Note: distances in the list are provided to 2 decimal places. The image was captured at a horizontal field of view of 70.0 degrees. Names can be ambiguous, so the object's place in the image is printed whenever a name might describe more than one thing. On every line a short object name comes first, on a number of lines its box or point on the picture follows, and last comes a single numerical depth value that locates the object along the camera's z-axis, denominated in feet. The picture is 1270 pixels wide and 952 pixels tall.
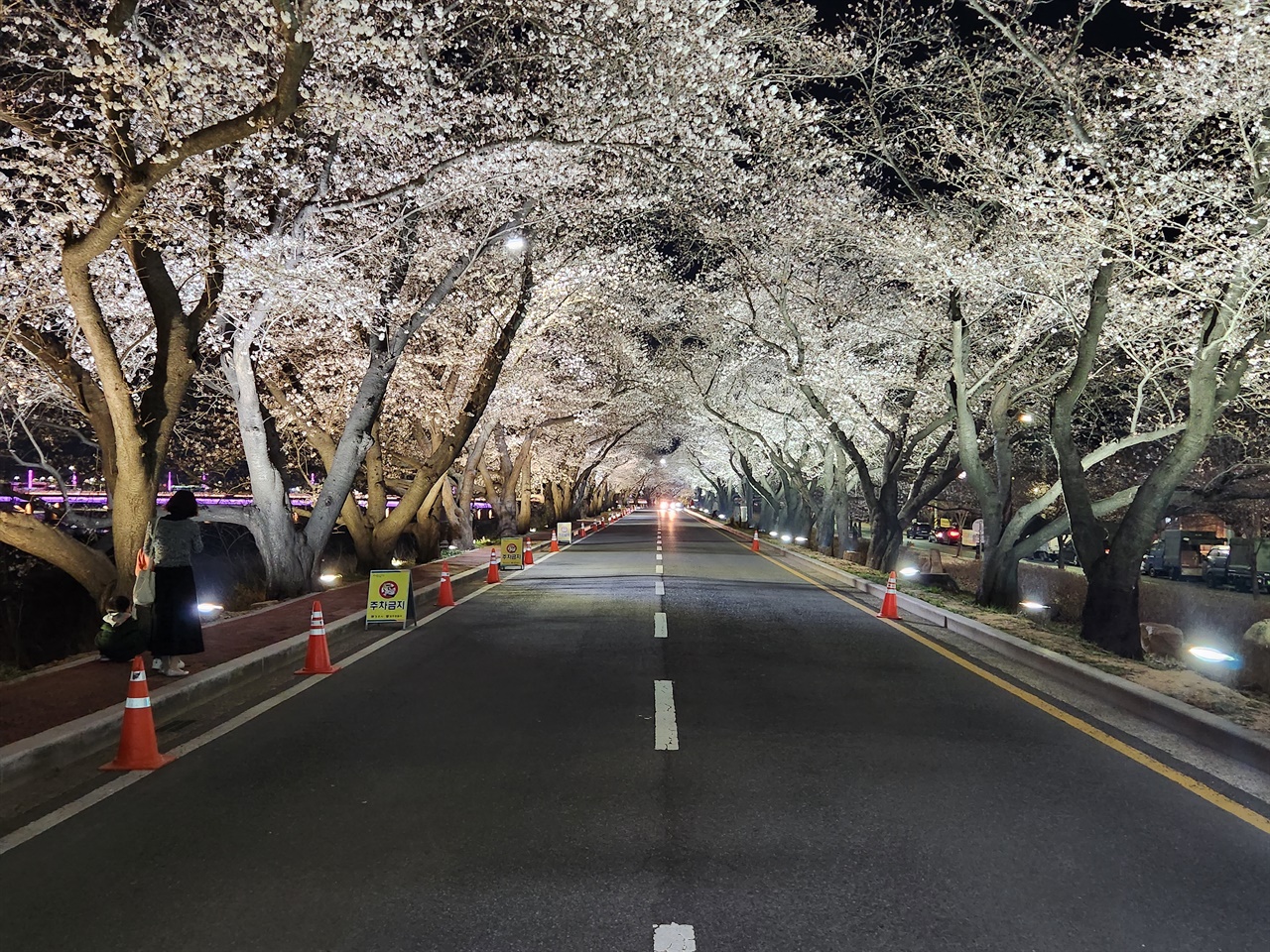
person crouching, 27.78
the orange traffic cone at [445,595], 49.34
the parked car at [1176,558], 121.39
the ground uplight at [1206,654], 42.57
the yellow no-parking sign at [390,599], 40.34
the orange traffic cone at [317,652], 30.37
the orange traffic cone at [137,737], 19.75
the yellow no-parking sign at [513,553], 76.18
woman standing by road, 27.32
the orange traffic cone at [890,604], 45.95
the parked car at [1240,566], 103.60
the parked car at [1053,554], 145.35
